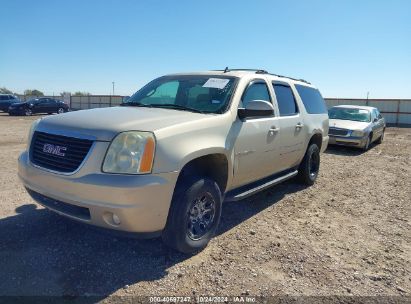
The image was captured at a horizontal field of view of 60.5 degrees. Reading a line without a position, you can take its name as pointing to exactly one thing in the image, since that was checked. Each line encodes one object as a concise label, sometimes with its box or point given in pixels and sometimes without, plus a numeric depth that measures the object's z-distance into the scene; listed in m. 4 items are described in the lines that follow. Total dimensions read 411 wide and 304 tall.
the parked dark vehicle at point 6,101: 27.48
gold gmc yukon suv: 3.01
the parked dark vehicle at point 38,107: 25.77
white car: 11.49
